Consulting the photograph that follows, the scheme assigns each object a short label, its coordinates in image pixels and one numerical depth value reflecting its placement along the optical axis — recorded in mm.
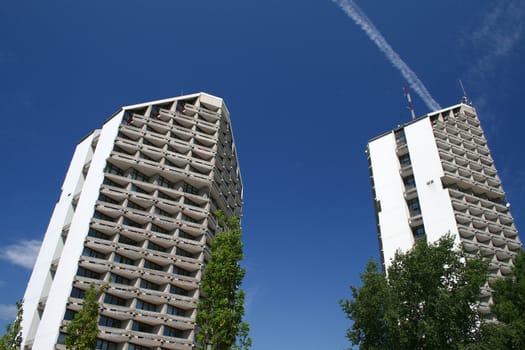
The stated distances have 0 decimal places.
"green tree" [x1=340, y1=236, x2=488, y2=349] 34969
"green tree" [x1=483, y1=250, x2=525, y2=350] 35562
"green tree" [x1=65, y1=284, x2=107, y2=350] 33438
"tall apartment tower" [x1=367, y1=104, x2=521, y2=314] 67438
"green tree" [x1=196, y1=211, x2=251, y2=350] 27562
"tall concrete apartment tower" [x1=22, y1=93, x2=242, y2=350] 49406
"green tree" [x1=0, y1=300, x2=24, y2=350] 36406
